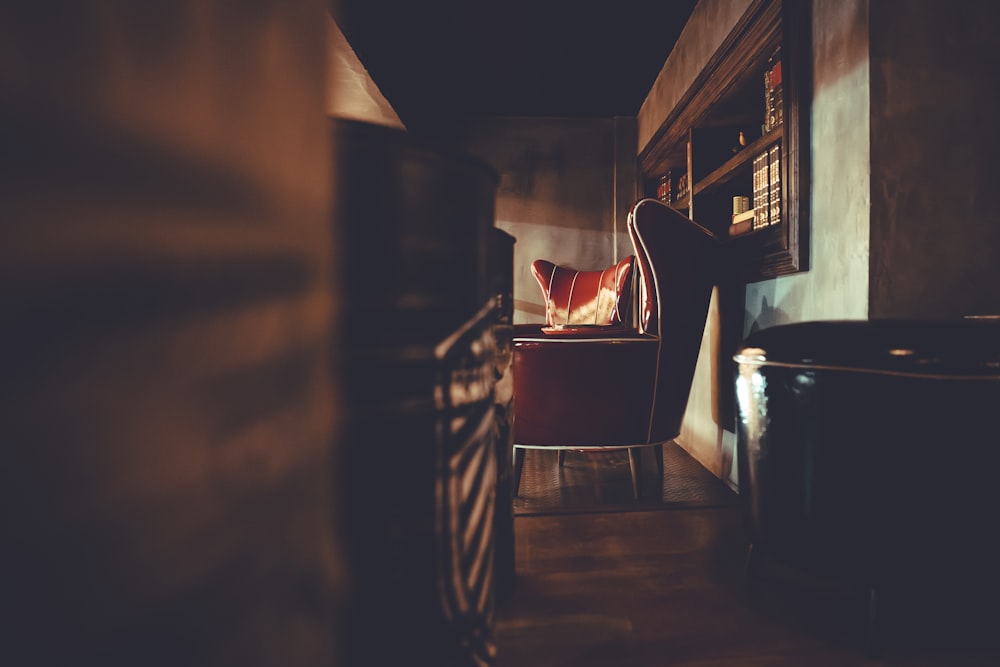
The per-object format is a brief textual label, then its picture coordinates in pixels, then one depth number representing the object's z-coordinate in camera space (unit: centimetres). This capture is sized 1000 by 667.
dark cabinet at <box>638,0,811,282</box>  159
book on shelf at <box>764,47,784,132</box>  180
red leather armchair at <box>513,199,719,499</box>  178
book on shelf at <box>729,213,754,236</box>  211
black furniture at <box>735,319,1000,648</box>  87
